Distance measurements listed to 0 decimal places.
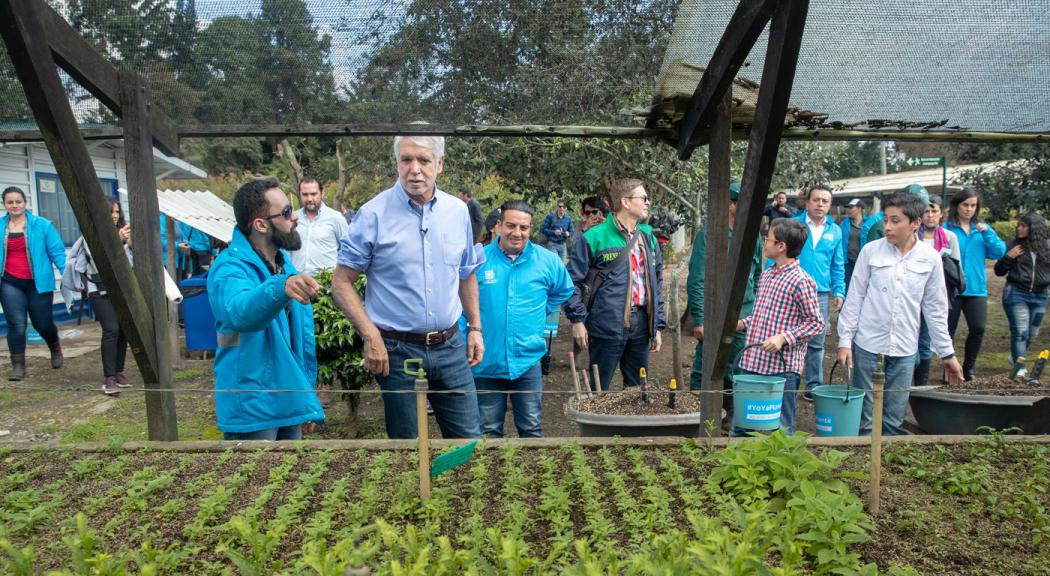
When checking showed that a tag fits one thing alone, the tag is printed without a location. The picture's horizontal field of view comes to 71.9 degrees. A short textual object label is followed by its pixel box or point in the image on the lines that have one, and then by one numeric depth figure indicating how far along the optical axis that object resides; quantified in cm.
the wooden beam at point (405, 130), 364
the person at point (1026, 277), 743
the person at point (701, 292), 545
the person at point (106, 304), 698
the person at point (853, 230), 922
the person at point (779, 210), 791
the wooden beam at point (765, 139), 282
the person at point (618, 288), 523
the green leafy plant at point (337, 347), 526
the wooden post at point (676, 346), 559
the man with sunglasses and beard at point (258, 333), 335
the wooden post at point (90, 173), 287
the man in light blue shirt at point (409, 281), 341
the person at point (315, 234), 651
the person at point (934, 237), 646
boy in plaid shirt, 462
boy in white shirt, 468
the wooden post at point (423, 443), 254
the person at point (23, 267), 741
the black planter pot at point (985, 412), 453
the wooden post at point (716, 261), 360
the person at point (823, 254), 665
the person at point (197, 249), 1224
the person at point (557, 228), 1196
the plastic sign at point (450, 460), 258
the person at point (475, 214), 758
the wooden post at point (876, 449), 276
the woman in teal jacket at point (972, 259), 718
